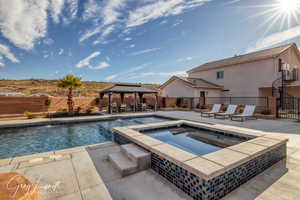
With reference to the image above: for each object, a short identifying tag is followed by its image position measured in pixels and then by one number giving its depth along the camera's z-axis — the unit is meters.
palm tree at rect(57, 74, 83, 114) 12.08
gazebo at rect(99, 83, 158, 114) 13.04
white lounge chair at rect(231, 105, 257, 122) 8.94
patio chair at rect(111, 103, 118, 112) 14.21
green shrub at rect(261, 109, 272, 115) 10.20
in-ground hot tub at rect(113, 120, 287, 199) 2.28
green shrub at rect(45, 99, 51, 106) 12.90
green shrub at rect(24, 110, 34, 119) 10.37
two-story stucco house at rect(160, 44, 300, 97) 13.89
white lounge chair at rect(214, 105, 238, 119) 9.99
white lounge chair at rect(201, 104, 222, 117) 10.80
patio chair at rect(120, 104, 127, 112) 14.50
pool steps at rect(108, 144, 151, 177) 3.06
